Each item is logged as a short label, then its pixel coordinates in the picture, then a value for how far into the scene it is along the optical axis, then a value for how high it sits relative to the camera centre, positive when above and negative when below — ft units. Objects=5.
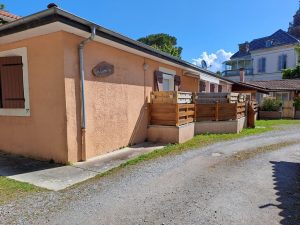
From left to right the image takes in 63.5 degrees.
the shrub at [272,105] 68.13 -1.73
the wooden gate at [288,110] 70.54 -3.32
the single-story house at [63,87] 20.34 +1.43
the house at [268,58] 119.65 +21.86
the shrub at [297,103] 70.55 -1.32
